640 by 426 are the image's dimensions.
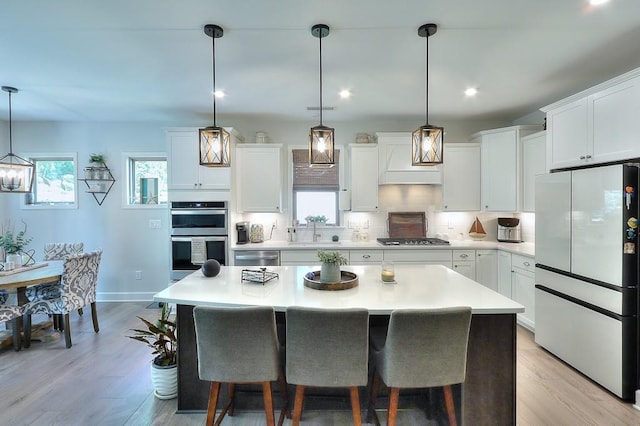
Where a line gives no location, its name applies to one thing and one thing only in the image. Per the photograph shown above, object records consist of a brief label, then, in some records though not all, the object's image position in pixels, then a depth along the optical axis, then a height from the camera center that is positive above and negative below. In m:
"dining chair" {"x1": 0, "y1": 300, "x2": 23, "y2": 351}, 3.04 -1.01
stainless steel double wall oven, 4.21 -0.29
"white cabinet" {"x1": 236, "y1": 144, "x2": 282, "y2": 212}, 4.49 +0.58
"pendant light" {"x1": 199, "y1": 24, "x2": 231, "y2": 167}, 2.34 +0.50
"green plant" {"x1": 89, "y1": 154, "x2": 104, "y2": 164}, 4.68 +0.80
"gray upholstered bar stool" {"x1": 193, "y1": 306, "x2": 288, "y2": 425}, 1.67 -0.73
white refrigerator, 2.32 -0.52
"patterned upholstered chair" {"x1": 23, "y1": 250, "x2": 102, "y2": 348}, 3.26 -0.91
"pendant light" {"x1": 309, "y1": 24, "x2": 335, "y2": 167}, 2.33 +0.50
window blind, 4.77 +0.53
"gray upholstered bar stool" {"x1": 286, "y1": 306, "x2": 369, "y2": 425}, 1.59 -0.71
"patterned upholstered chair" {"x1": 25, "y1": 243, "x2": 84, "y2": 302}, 4.13 -0.50
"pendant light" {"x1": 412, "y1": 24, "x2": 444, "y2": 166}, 2.39 +0.50
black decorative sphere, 2.57 -0.47
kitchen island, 1.87 -0.58
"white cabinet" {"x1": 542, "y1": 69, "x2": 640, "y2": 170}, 2.37 +0.72
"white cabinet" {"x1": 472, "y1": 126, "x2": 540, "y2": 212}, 4.16 +0.59
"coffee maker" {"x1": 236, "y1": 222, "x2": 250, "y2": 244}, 4.40 -0.30
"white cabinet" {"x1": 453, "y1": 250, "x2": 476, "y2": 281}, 4.25 -0.70
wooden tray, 2.17 -0.52
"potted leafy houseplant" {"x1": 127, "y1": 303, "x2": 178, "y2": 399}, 2.38 -1.18
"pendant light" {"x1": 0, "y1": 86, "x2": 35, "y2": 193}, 3.40 +0.40
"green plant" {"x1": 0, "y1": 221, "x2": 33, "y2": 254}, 3.43 -0.36
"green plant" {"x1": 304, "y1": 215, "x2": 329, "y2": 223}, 4.75 -0.13
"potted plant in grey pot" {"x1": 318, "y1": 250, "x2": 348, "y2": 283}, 2.26 -0.42
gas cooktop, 4.33 -0.45
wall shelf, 4.69 +0.47
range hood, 4.48 +0.68
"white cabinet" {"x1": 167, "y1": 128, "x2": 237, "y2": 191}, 4.24 +0.57
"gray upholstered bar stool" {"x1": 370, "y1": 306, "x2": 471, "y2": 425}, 1.60 -0.72
